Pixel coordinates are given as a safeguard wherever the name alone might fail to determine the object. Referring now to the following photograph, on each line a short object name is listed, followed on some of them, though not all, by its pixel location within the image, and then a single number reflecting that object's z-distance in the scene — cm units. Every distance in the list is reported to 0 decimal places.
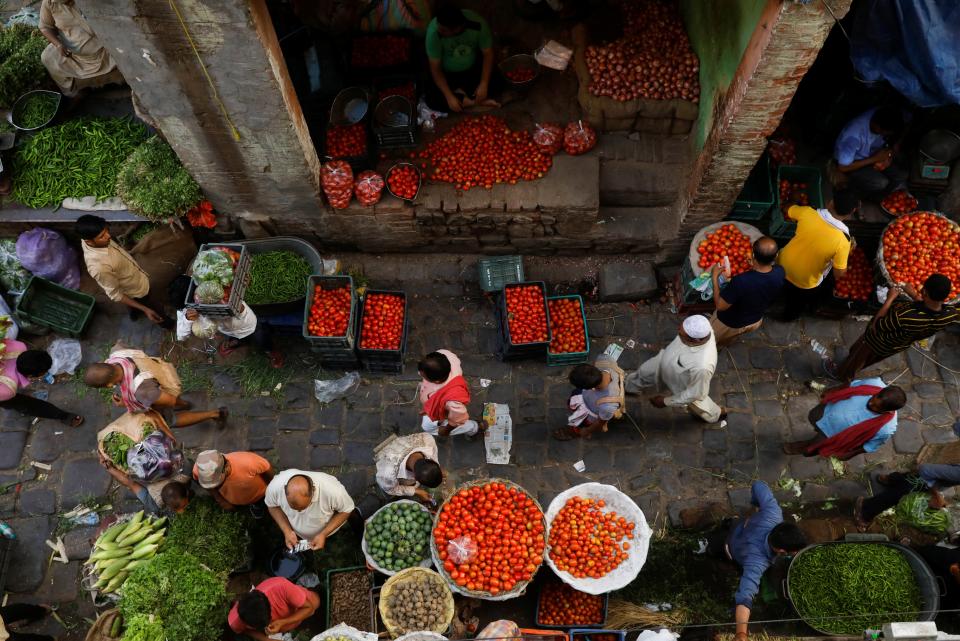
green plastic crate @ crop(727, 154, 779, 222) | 746
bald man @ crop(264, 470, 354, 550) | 532
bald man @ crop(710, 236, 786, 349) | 606
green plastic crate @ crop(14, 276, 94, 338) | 758
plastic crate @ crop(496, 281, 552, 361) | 715
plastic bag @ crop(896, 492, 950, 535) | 624
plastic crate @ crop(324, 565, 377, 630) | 579
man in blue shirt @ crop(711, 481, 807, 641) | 524
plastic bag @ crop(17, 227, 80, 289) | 738
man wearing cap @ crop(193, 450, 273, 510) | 552
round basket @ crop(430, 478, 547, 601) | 550
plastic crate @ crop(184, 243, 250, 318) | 636
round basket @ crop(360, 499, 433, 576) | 577
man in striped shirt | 591
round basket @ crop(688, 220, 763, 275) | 714
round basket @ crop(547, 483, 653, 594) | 572
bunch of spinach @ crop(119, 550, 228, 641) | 514
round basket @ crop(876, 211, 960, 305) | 695
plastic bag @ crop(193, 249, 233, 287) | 634
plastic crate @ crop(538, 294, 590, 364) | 730
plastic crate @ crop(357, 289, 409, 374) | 716
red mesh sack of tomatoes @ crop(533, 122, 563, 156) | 761
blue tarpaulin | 548
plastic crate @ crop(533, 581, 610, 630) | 591
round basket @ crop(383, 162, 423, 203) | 750
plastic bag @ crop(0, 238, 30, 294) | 761
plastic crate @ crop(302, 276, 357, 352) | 700
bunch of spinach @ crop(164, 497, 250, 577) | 575
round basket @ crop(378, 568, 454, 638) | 543
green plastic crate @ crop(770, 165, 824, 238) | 744
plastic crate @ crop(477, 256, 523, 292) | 769
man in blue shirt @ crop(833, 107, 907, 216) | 708
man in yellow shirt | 643
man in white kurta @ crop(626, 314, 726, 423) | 578
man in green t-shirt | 733
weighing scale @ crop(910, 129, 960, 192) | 733
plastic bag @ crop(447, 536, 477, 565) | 549
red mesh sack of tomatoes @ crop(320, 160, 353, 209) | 730
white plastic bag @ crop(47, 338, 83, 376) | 755
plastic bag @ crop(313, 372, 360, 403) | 732
